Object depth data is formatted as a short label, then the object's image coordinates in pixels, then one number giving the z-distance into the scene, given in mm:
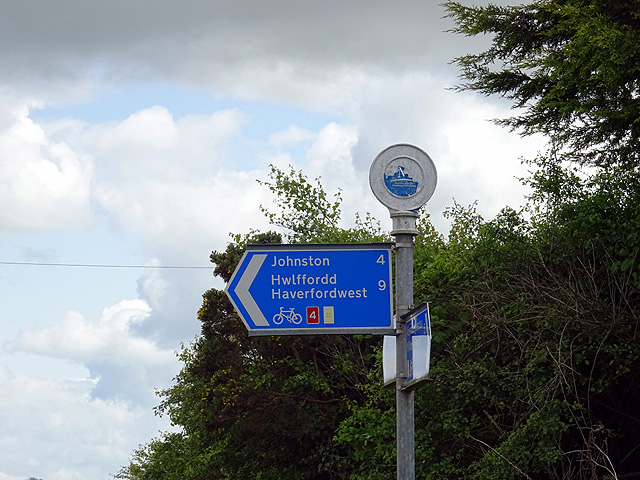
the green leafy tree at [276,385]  17750
